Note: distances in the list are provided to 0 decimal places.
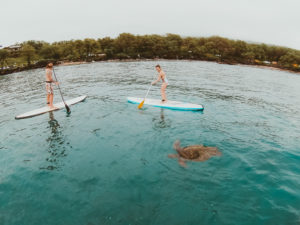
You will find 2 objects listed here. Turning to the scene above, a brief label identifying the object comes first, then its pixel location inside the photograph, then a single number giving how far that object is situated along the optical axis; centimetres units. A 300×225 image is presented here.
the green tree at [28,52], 7980
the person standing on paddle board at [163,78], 1767
